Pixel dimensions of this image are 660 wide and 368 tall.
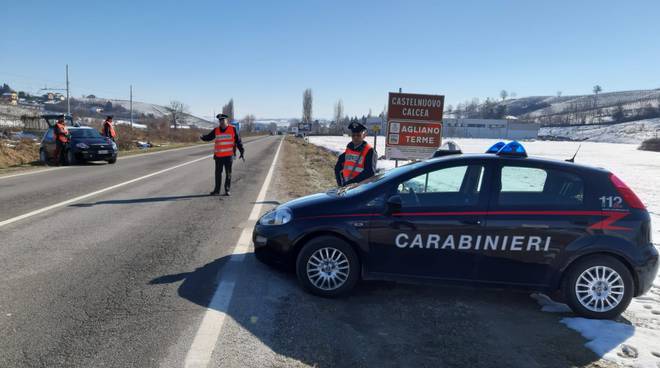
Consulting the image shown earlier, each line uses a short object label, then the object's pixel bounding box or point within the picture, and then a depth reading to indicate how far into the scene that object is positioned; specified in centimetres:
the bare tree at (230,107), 16412
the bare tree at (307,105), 14762
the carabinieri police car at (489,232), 419
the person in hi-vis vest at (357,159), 691
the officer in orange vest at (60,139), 1623
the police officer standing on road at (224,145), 1024
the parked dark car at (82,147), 1673
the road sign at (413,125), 1123
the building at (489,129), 12088
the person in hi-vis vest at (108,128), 1892
